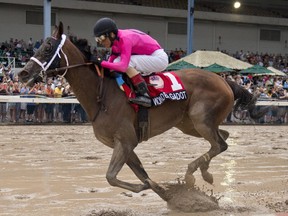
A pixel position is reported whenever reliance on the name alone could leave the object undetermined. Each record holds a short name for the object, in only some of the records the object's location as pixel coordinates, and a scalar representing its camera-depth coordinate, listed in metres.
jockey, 10.75
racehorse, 10.49
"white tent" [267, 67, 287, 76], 46.68
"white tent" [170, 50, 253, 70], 41.80
